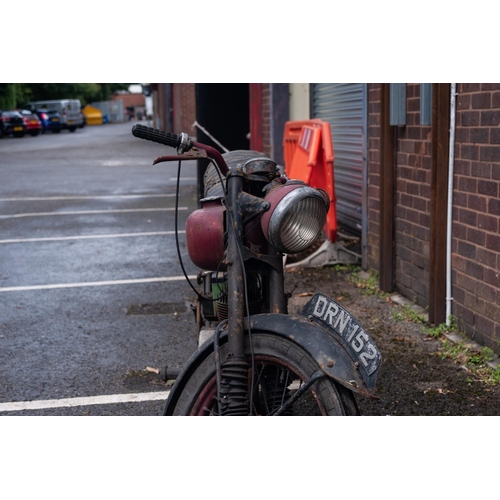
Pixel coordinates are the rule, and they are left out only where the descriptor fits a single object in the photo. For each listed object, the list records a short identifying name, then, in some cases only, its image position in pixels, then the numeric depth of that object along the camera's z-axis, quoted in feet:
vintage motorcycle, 9.73
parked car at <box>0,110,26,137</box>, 105.19
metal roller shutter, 28.50
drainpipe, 17.72
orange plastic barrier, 24.75
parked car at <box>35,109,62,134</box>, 137.80
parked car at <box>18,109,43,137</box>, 115.55
